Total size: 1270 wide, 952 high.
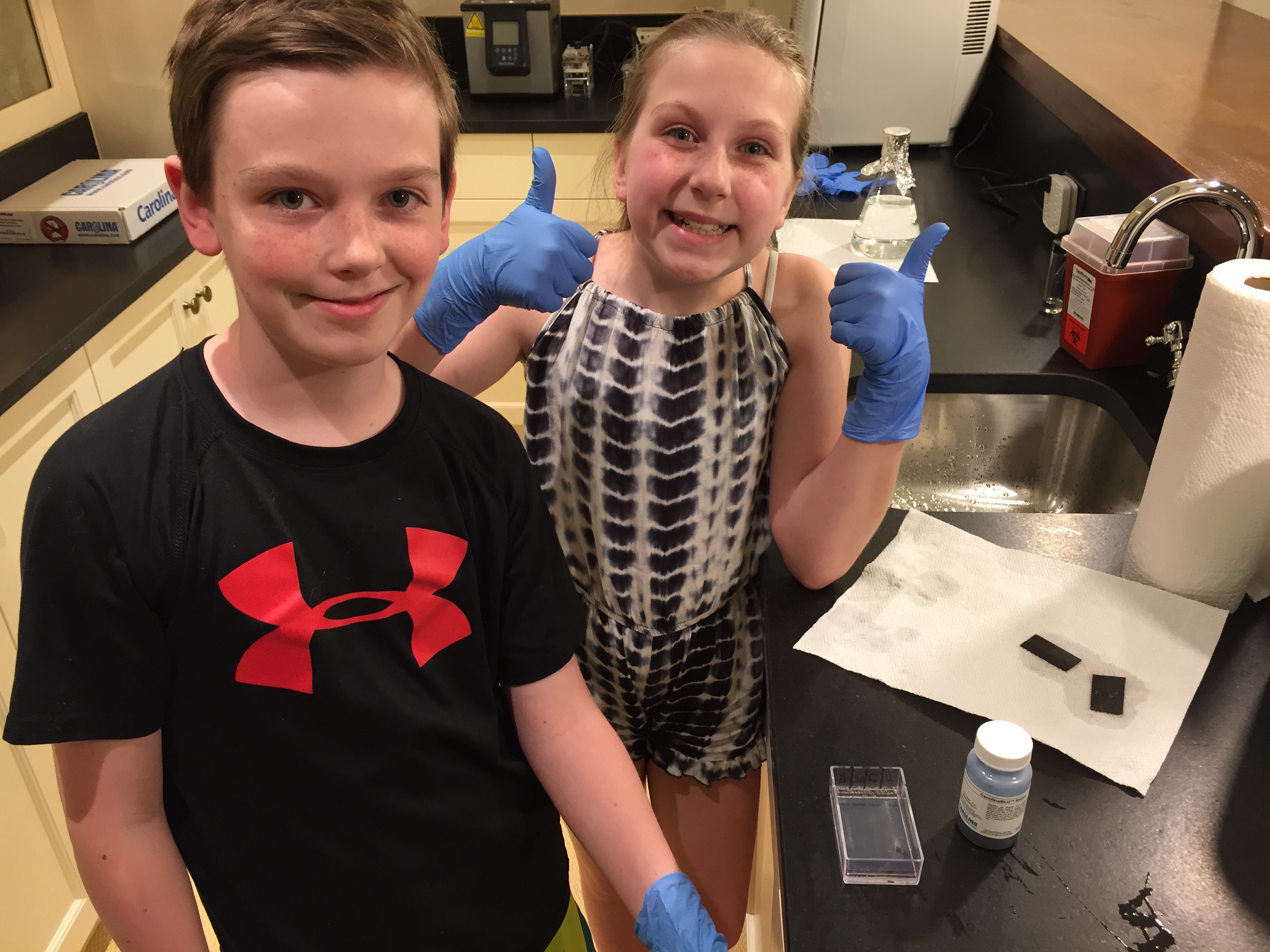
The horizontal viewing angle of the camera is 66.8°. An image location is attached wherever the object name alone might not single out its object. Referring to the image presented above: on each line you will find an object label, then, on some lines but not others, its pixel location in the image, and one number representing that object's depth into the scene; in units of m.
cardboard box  2.08
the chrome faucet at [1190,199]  1.04
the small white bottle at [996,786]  0.74
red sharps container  1.38
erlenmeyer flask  1.94
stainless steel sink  1.46
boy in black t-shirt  0.67
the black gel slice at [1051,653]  0.92
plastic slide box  0.74
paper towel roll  0.87
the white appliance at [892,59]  2.32
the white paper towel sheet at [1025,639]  0.86
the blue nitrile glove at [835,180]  2.23
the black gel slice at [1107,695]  0.87
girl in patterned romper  1.02
